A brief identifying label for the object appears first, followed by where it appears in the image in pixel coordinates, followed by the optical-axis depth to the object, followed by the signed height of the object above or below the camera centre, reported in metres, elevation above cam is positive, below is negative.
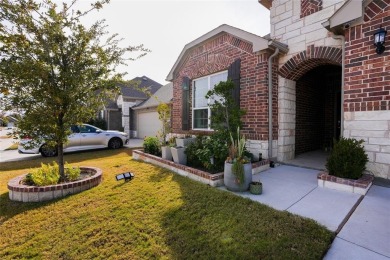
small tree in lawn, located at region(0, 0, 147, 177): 3.80 +1.11
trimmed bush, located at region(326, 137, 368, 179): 3.56 -0.62
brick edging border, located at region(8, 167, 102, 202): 3.89 -1.30
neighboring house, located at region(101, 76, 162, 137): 17.48 +1.14
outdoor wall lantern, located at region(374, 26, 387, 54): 3.50 +1.47
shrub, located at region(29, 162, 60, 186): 4.20 -1.11
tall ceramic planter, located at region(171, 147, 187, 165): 5.55 -0.85
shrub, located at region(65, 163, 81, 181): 4.67 -1.14
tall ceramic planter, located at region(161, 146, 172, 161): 6.13 -0.87
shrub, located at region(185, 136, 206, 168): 5.47 -0.77
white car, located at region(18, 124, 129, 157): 8.93 -0.79
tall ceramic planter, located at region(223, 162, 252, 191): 3.79 -1.04
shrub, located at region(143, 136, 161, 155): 7.27 -0.78
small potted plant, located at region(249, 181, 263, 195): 3.64 -1.15
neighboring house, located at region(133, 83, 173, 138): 14.62 +0.77
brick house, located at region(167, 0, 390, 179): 3.76 +1.28
